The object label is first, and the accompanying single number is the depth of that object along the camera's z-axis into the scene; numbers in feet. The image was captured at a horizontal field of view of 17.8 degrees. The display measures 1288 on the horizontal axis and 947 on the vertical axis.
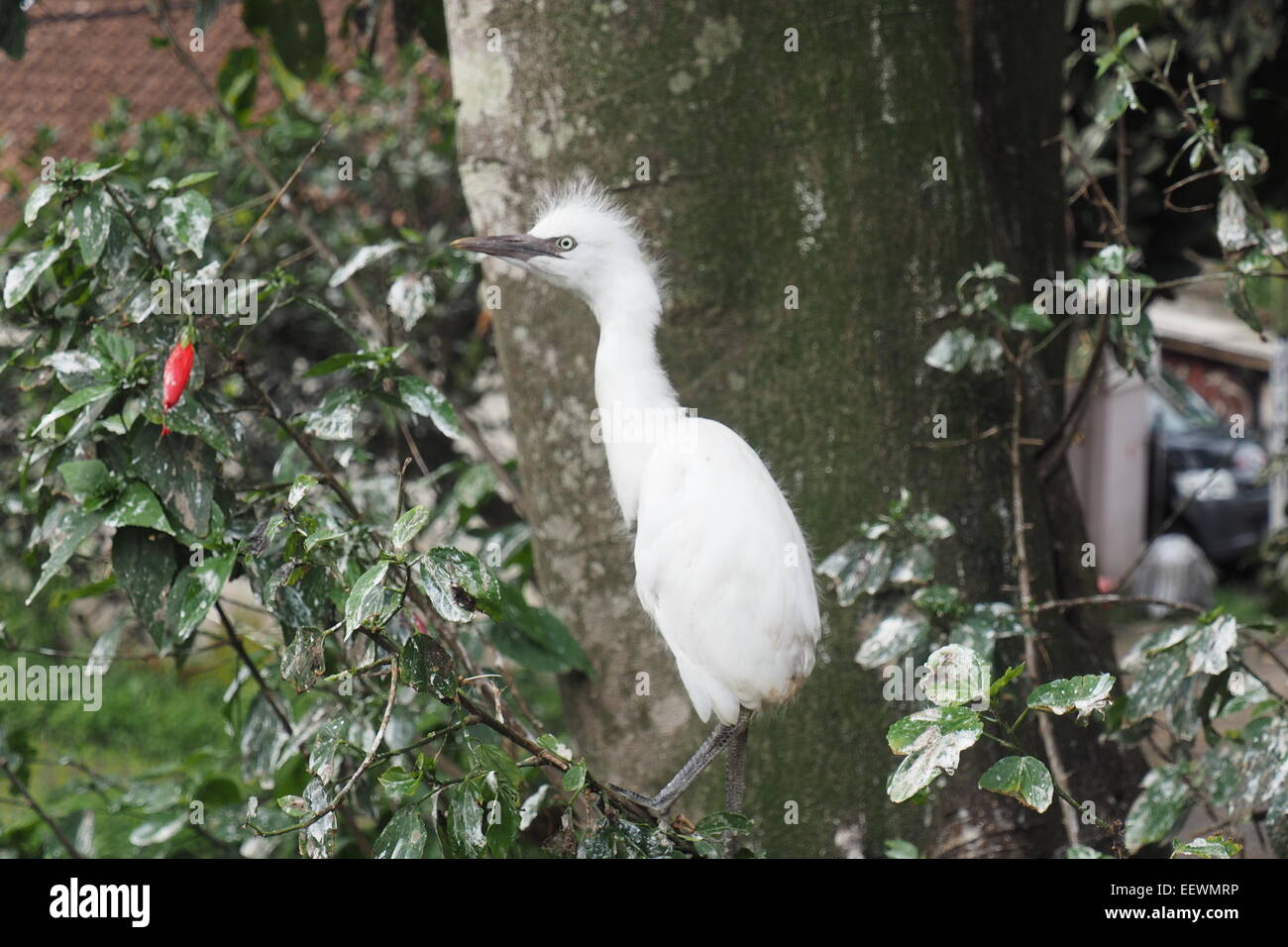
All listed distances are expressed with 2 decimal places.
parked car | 29.99
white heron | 6.73
